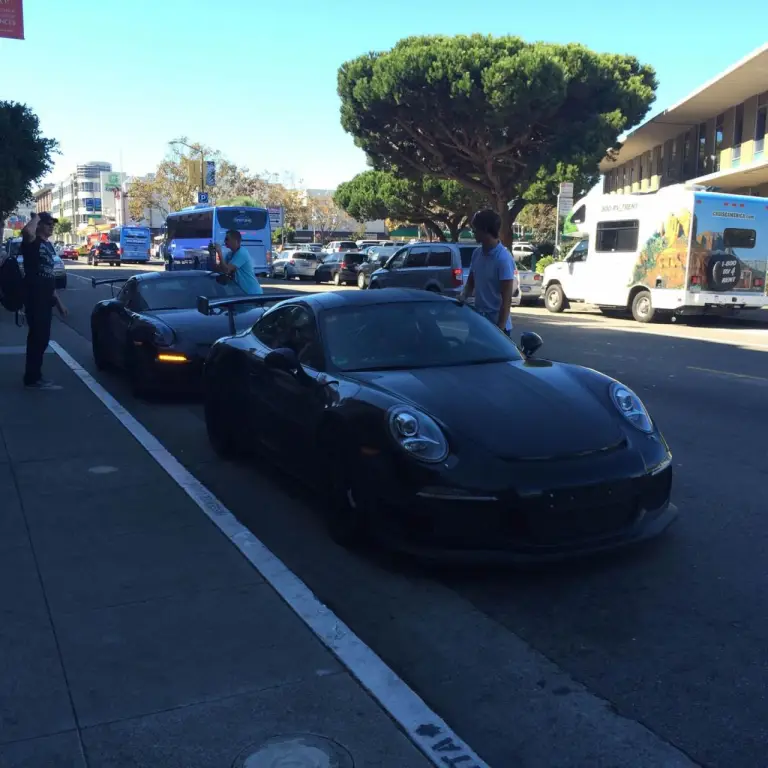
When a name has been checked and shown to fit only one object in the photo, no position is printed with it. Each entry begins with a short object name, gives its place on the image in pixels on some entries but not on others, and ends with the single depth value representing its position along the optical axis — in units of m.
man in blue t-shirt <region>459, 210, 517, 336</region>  7.16
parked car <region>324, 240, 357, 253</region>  47.72
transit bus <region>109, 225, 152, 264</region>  64.44
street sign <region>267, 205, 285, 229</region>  54.84
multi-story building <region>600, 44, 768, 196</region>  31.75
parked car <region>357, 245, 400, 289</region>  33.91
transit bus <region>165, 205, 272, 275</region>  38.59
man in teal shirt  10.86
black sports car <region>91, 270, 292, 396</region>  8.95
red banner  16.58
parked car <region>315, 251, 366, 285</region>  36.84
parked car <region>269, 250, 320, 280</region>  41.91
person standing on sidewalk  9.09
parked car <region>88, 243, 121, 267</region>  63.12
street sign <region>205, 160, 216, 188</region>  66.25
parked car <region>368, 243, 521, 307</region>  20.91
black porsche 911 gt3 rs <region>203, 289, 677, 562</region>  4.00
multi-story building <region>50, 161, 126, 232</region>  158.75
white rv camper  18.56
